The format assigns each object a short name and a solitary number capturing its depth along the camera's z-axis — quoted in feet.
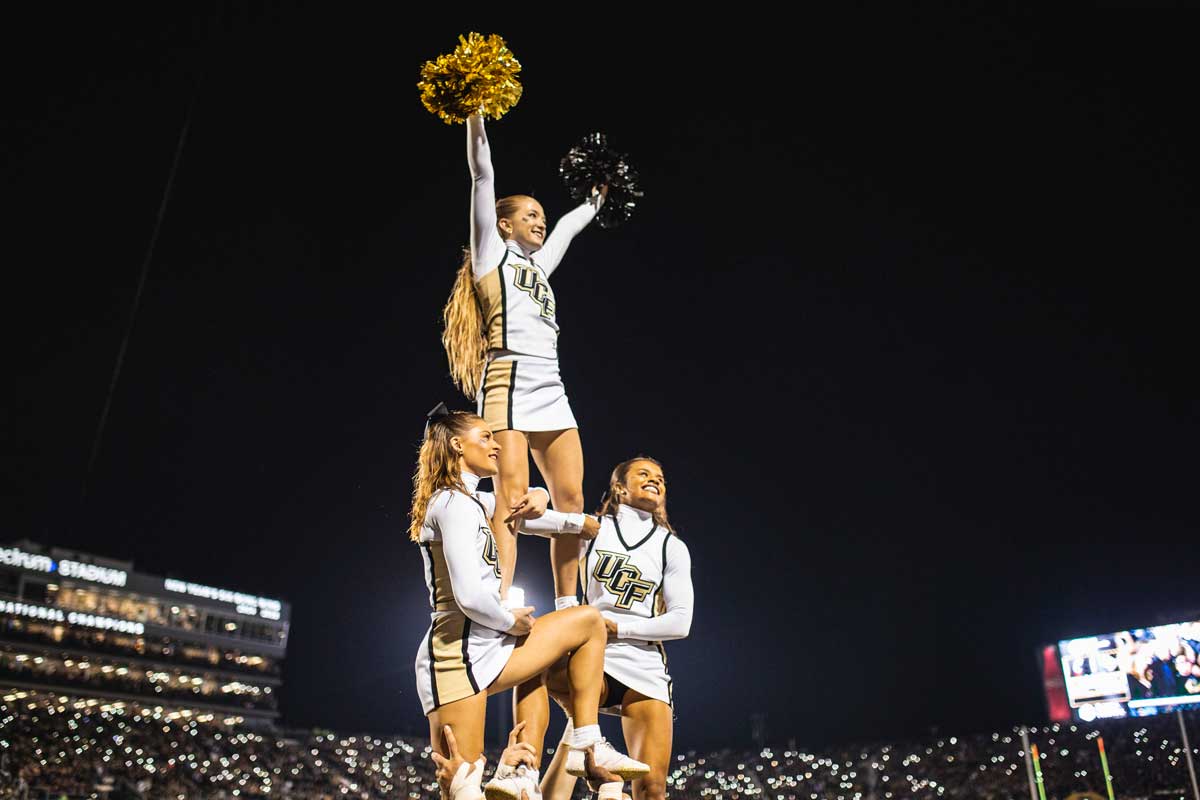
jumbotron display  78.02
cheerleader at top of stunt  16.76
